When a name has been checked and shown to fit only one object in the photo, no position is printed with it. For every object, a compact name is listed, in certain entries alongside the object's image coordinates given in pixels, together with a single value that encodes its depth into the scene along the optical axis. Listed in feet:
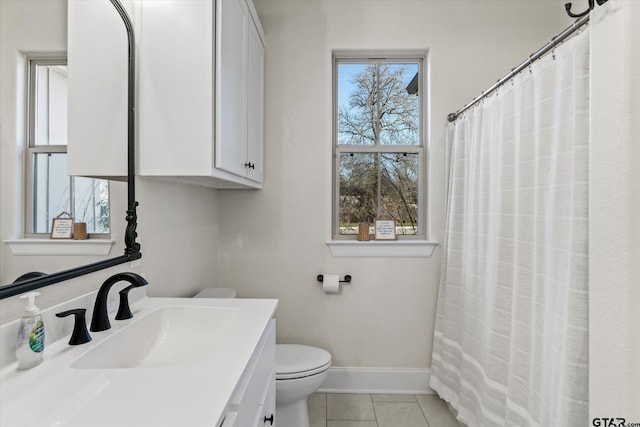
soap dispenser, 2.66
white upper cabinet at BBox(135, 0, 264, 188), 4.18
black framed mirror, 4.01
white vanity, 2.10
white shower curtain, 3.59
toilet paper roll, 7.26
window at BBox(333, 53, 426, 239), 7.81
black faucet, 3.39
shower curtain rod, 3.65
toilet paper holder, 7.43
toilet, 5.64
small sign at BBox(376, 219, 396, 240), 7.59
